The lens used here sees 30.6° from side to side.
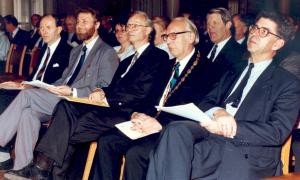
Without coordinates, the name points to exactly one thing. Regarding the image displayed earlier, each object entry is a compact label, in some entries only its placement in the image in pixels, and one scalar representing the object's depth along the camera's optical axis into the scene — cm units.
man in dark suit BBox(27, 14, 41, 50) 915
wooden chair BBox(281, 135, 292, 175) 329
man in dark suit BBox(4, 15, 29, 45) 931
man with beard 446
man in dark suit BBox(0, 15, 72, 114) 518
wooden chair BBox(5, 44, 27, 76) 606
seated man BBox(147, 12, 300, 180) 305
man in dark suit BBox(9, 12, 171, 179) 418
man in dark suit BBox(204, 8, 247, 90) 510
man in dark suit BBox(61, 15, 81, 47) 900
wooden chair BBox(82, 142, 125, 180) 411
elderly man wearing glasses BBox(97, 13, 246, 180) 359
